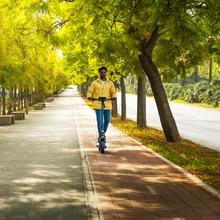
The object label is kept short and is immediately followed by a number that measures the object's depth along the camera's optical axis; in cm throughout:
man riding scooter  1130
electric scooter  1123
